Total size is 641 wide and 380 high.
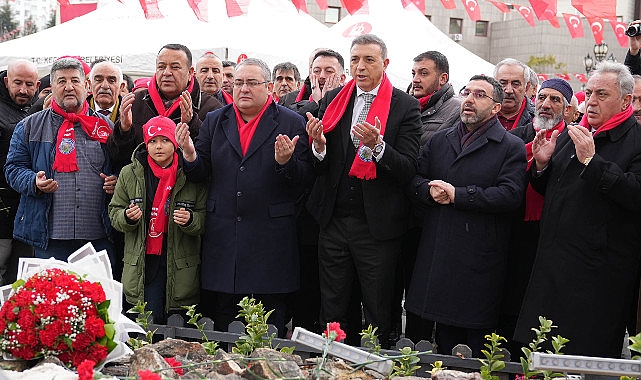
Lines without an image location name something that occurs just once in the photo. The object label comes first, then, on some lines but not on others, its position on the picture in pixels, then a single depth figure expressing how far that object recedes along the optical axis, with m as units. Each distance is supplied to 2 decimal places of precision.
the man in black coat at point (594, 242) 4.56
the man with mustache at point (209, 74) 7.28
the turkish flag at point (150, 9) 10.91
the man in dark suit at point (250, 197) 5.24
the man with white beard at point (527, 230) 5.16
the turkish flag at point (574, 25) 15.12
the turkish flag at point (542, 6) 11.60
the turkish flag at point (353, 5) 12.54
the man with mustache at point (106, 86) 6.57
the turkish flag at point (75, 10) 19.60
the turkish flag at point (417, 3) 12.82
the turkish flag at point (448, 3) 13.39
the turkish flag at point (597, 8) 11.19
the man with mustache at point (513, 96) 5.92
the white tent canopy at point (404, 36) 12.31
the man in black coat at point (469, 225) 4.89
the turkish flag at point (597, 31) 15.48
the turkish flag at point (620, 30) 15.52
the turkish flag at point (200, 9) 10.80
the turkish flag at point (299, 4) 12.59
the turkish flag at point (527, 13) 15.20
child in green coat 5.25
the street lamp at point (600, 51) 18.60
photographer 6.52
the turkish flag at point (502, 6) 16.08
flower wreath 3.08
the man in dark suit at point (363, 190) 5.15
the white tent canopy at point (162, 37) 10.20
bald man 6.16
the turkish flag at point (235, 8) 10.98
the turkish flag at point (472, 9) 13.99
